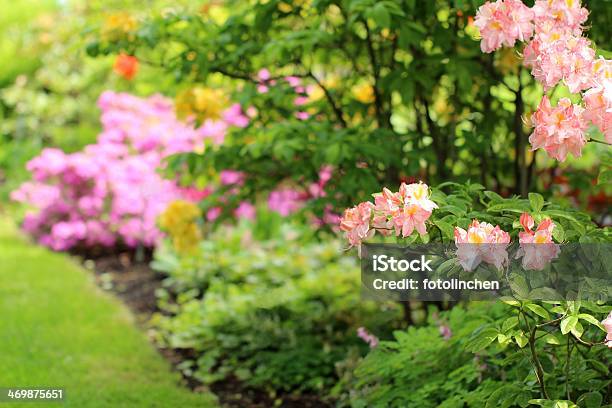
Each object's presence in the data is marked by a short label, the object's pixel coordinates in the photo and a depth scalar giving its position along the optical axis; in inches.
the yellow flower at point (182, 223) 189.2
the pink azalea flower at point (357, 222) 79.7
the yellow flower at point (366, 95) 152.8
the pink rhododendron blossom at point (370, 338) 126.0
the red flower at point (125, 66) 232.5
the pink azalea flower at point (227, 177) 217.7
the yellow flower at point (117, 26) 136.3
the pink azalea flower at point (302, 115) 175.0
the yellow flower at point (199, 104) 155.7
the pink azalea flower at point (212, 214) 239.3
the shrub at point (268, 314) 155.9
